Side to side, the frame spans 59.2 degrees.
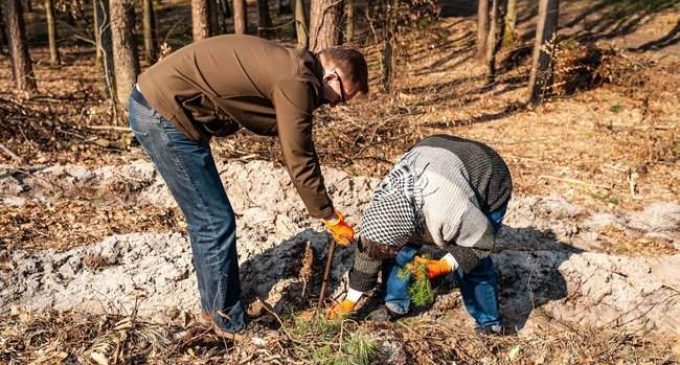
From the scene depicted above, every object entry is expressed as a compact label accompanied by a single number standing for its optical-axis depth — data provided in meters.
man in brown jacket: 2.43
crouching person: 2.74
